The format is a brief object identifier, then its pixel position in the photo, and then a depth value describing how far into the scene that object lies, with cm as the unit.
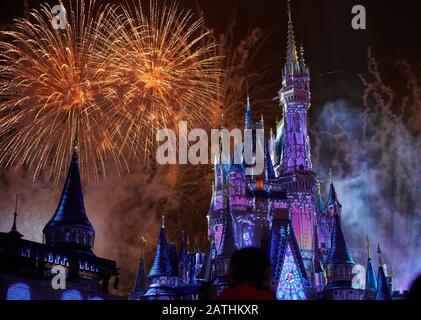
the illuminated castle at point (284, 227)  6322
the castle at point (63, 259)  4691
